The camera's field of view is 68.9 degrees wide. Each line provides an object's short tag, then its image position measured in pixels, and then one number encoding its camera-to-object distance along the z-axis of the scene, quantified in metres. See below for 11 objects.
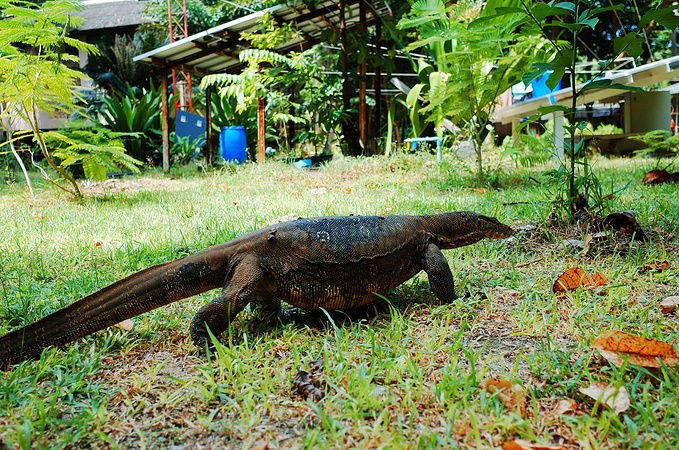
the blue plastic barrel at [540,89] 11.14
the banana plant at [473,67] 5.67
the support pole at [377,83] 10.73
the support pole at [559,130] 9.37
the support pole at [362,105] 10.37
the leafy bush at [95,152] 5.64
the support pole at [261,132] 10.30
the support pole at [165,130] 10.35
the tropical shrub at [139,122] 12.77
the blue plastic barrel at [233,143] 11.29
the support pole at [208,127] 11.36
